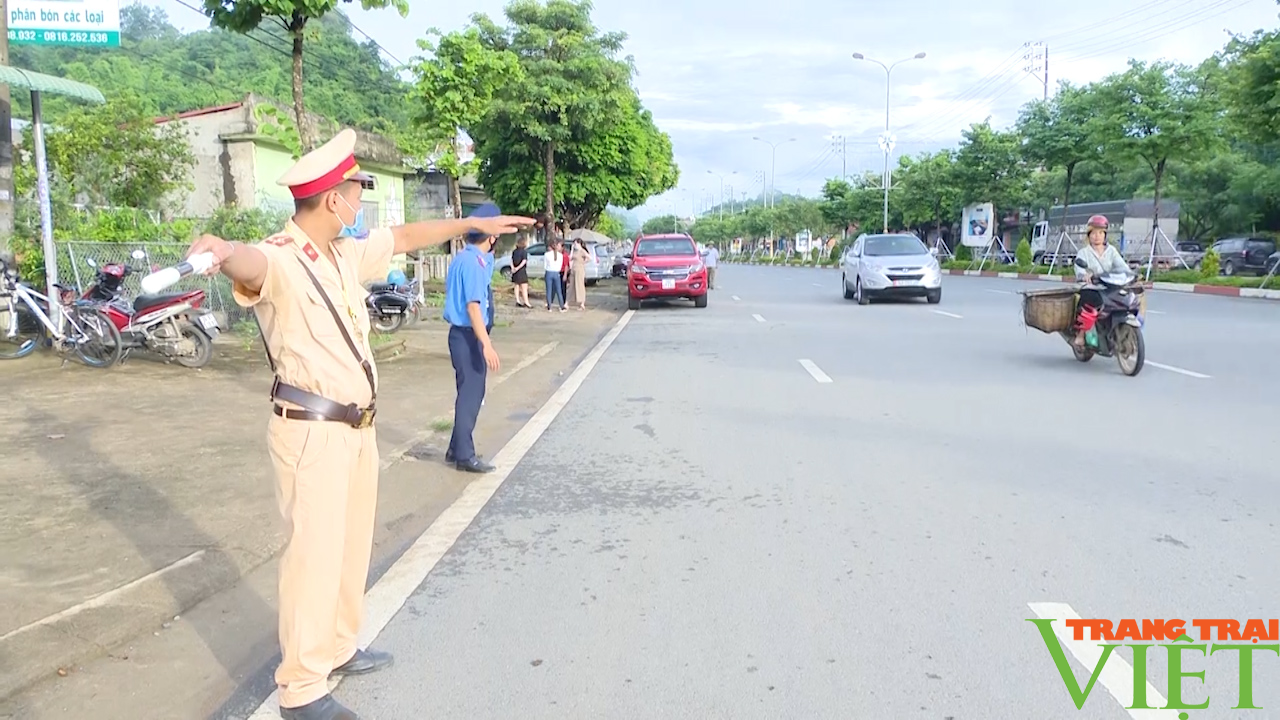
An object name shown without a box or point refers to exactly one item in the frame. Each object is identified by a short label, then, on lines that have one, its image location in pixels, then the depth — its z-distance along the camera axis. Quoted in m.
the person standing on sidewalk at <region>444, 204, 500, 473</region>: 6.43
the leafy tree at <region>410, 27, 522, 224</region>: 16.80
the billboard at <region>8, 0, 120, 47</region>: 10.30
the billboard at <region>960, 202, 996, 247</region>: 46.25
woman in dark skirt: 20.95
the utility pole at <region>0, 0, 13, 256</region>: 11.22
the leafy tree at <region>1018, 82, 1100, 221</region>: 37.12
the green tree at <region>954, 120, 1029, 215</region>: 45.47
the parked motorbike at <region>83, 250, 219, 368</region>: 10.63
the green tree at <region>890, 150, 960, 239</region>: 53.13
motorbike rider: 10.36
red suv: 21.09
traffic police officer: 3.05
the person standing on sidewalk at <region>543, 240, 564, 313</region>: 21.38
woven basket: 10.64
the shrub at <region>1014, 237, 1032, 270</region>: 40.72
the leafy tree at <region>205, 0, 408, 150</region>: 10.83
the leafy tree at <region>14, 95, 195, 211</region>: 16.41
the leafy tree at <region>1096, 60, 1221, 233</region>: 30.86
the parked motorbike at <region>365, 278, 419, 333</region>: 15.16
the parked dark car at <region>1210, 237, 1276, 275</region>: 35.07
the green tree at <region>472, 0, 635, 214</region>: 24.14
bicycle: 10.56
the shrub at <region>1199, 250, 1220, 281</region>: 27.83
